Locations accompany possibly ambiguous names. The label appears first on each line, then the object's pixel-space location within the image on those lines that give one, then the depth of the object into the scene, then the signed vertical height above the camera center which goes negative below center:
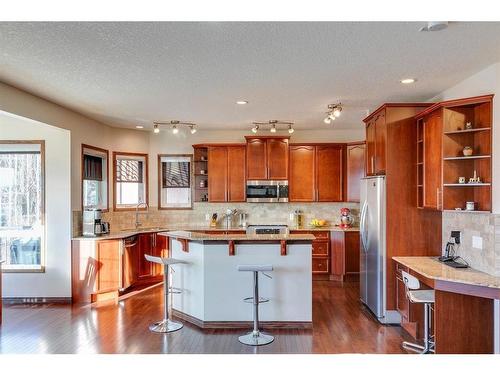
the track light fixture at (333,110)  4.97 +1.15
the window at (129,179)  6.79 +0.24
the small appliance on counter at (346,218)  6.95 -0.51
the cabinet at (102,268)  5.27 -1.13
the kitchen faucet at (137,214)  6.93 -0.42
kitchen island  4.30 -1.05
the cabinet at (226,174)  7.00 +0.34
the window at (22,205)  5.23 -0.18
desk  3.27 -1.17
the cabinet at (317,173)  6.99 +0.35
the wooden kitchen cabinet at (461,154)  3.48 +0.37
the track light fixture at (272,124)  6.28 +1.21
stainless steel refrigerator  4.43 -0.71
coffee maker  5.45 -0.46
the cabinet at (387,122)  4.43 +0.84
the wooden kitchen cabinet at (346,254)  6.55 -1.12
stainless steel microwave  6.96 +0.01
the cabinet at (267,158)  6.95 +0.64
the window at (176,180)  7.33 +0.24
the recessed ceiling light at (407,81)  3.91 +1.19
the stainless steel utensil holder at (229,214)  7.24 -0.45
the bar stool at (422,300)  3.40 -1.01
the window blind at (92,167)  5.81 +0.41
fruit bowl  7.08 -0.62
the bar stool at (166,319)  4.23 -1.51
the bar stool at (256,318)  3.87 -1.38
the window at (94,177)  5.80 +0.25
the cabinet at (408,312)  3.99 -1.36
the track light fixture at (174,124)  6.29 +1.20
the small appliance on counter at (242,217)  7.26 -0.52
